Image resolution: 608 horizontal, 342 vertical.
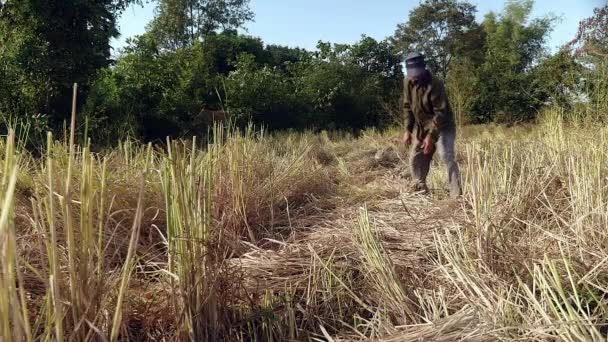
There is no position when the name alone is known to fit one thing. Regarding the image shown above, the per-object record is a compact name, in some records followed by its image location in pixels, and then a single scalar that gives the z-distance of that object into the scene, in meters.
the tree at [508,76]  16.03
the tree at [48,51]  7.46
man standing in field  4.12
